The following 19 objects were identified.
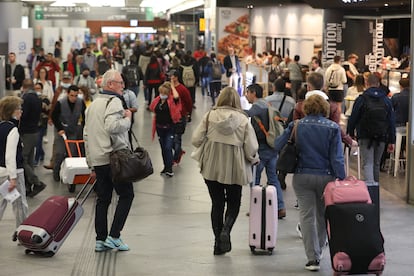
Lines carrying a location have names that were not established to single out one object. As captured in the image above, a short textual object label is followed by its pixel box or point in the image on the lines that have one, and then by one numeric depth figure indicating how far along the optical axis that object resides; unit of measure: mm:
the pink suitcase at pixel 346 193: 7688
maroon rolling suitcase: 8781
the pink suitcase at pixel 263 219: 9031
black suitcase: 7555
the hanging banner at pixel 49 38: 44906
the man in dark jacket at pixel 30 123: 13016
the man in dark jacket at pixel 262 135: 10562
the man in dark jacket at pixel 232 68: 26625
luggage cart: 12695
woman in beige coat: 8734
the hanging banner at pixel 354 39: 27719
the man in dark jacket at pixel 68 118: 13625
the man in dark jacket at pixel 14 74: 24578
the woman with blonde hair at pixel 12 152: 8969
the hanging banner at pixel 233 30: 39656
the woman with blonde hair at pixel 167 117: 14562
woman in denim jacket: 8227
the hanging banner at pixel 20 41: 30359
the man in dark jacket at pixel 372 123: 11672
